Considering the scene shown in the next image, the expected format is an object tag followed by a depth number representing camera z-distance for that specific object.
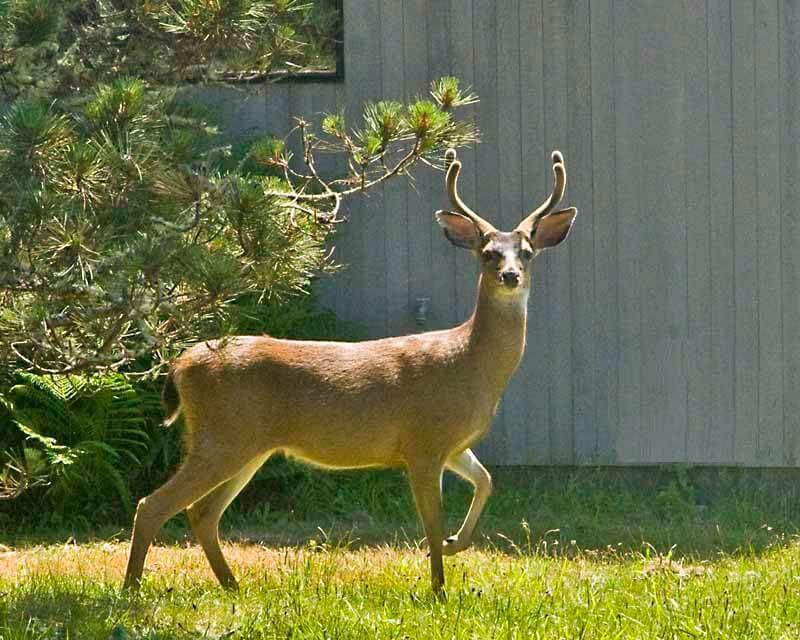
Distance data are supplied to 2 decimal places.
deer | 13.91
